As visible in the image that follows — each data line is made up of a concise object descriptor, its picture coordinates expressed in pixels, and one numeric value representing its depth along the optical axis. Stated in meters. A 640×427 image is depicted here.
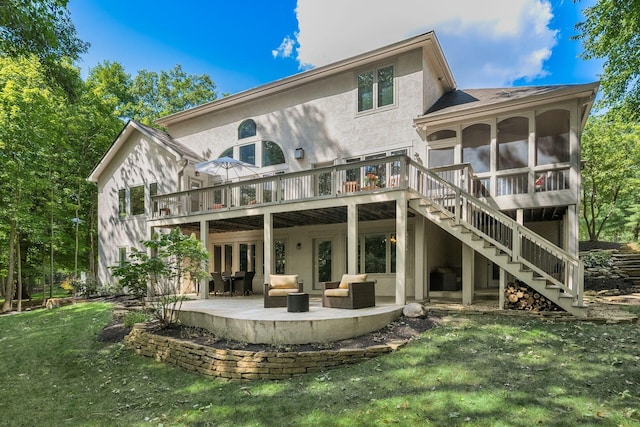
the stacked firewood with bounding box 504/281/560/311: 7.92
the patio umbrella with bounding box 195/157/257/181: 12.24
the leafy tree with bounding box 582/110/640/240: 19.81
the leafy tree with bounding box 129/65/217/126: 27.28
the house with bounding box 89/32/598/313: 9.06
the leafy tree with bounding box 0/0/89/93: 6.53
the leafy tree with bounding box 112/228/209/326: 8.00
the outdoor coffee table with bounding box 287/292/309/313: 7.69
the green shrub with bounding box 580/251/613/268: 13.23
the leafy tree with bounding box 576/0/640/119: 9.73
